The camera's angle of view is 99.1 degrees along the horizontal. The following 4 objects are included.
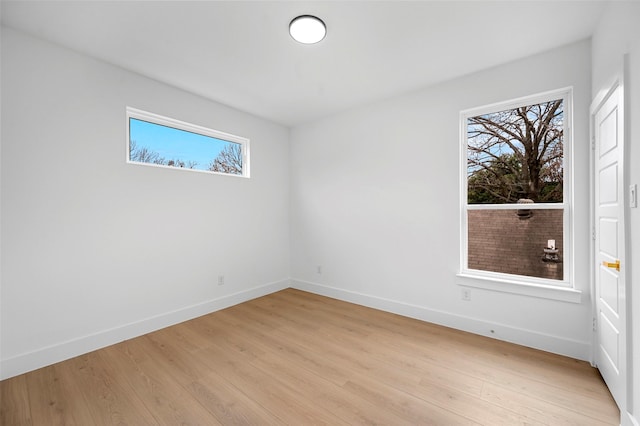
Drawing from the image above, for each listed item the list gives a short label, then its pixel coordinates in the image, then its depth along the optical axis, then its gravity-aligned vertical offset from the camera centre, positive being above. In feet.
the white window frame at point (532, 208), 8.00 -0.40
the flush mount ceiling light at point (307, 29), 6.75 +4.78
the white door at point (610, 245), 5.40 -0.67
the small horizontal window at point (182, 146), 9.66 +2.77
